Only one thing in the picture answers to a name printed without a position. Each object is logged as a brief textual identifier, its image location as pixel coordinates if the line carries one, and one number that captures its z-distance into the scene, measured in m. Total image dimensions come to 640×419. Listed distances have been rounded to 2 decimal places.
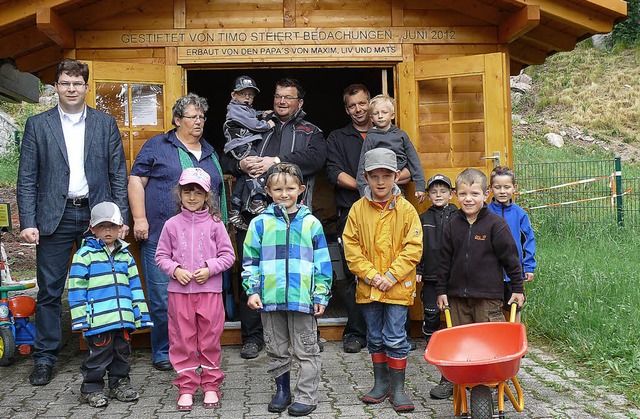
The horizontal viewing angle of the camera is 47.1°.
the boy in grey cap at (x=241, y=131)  6.14
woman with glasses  5.79
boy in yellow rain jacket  4.62
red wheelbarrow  3.78
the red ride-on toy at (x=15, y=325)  5.84
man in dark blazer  5.38
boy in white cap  4.74
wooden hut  6.42
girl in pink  4.77
